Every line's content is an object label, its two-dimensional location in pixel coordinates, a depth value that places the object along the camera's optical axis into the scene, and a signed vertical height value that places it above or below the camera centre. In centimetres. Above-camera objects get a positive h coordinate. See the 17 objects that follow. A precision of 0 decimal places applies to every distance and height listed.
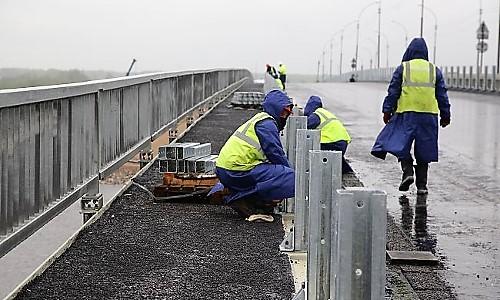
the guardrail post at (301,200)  772 -123
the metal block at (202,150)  1087 -121
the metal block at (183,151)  1049 -116
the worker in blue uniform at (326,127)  1286 -106
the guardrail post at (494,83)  4981 -175
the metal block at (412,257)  774 -171
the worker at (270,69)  3101 -72
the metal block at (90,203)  920 -152
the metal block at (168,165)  1050 -132
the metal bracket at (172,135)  1683 -159
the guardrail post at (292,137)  959 -96
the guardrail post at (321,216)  542 -100
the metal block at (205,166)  1055 -132
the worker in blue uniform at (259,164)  897 -111
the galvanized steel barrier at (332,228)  352 -83
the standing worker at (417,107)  1151 -71
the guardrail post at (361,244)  351 -72
